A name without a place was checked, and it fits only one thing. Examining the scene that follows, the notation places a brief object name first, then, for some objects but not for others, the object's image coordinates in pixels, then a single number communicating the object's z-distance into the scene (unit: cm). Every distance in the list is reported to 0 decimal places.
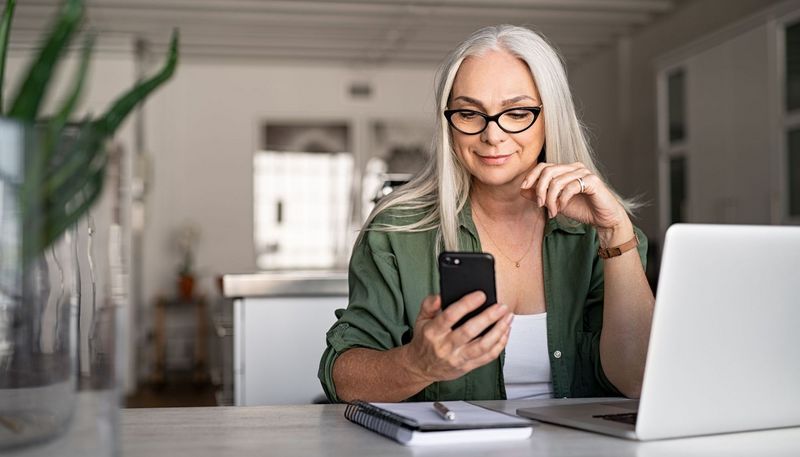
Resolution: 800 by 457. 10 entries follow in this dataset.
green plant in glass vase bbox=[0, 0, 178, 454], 86
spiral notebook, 112
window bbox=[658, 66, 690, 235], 609
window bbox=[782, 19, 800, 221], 484
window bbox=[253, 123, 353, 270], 924
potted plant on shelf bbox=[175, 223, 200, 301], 859
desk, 109
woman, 164
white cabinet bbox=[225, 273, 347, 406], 296
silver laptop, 108
